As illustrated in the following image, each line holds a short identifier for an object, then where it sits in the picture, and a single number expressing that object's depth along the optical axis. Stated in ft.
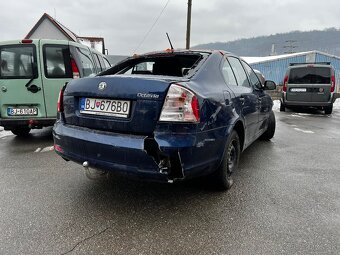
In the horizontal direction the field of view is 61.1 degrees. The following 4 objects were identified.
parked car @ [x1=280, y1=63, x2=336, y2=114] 34.91
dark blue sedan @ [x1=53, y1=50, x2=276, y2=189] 7.60
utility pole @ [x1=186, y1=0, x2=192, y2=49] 55.62
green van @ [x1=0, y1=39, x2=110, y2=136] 16.57
